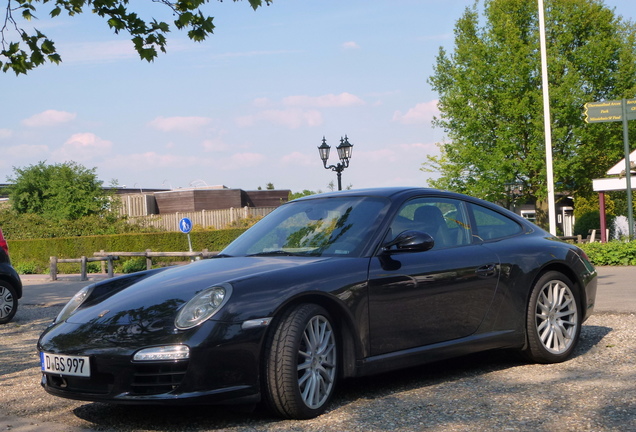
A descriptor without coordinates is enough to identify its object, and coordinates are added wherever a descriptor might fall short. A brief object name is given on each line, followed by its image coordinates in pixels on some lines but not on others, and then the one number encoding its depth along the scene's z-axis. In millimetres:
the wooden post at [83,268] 25891
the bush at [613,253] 20391
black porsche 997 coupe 4699
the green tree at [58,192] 44094
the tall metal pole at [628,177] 21406
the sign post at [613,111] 21375
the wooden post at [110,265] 25714
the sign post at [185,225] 29172
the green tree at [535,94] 39531
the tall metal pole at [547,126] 24641
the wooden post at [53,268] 26406
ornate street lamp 24172
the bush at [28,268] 36531
